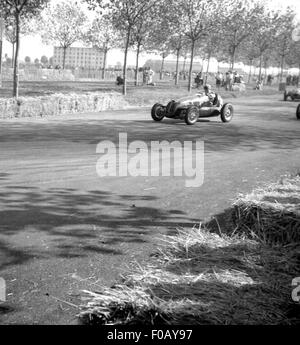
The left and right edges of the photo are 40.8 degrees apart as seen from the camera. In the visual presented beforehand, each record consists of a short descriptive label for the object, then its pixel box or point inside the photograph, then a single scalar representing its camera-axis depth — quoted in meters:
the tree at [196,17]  26.23
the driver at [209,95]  14.10
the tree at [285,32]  40.63
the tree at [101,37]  46.81
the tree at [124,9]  20.18
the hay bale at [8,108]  13.07
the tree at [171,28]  26.09
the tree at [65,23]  45.85
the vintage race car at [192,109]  13.30
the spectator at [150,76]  35.22
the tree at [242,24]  32.72
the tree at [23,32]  38.66
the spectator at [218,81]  37.94
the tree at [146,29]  24.49
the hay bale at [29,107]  13.69
